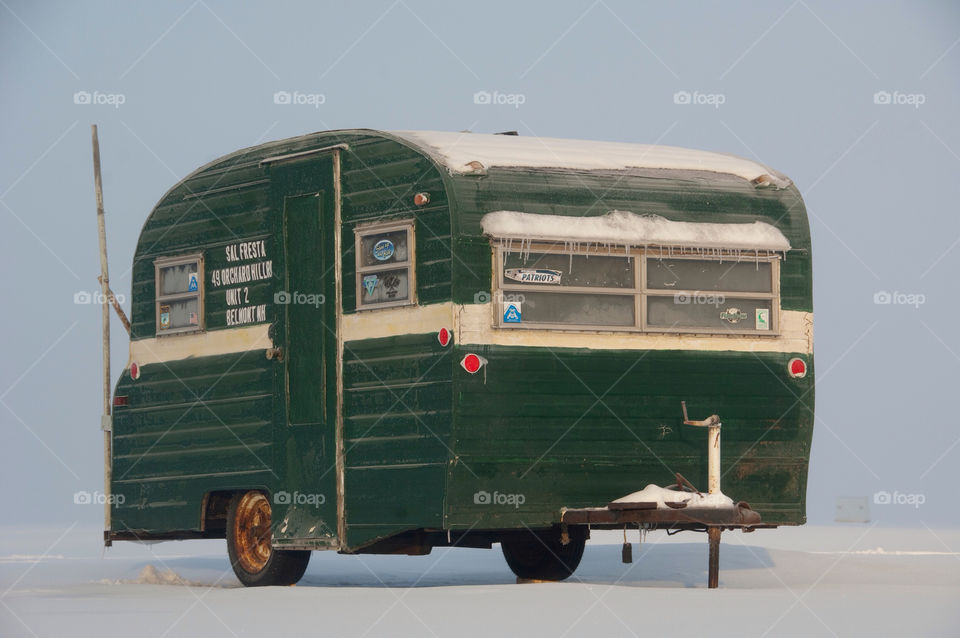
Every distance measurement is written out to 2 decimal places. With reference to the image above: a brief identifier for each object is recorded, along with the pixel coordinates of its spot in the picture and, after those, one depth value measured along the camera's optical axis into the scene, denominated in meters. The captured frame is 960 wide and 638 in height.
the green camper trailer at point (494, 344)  14.17
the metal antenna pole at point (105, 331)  17.33
